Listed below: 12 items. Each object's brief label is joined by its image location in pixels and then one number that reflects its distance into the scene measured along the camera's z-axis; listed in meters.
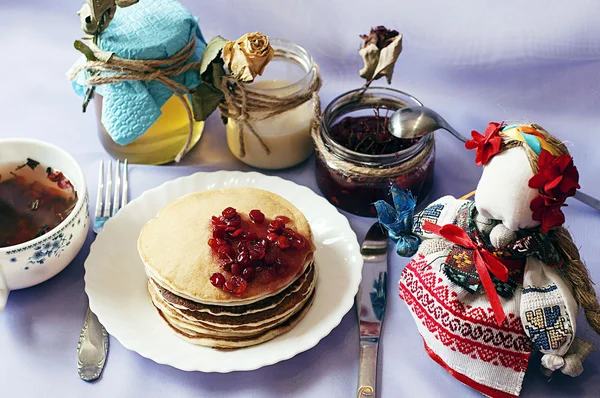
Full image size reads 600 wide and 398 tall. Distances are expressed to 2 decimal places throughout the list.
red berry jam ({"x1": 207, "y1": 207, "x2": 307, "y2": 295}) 1.26
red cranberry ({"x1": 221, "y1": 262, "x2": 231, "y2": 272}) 1.27
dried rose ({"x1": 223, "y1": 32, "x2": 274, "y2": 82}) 1.44
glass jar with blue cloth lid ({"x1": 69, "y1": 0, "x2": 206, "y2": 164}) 1.48
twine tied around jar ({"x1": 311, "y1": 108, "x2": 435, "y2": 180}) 1.50
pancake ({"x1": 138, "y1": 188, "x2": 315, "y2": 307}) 1.25
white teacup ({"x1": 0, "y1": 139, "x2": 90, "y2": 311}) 1.32
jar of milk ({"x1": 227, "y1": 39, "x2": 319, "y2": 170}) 1.62
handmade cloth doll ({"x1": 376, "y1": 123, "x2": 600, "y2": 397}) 1.10
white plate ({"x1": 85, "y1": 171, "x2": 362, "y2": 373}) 1.28
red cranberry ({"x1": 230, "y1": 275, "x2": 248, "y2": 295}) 1.24
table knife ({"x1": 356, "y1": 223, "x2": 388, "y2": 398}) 1.29
